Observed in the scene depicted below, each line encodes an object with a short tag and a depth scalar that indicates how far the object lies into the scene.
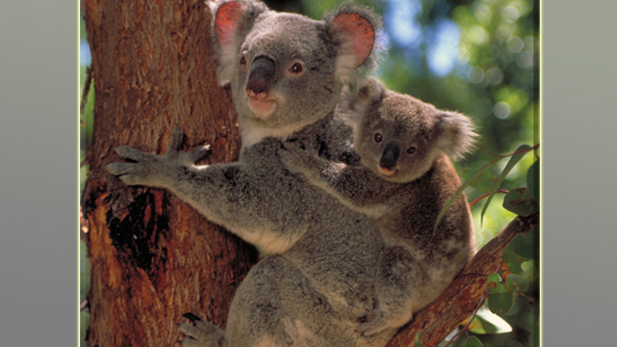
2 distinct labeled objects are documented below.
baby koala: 2.17
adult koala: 2.12
